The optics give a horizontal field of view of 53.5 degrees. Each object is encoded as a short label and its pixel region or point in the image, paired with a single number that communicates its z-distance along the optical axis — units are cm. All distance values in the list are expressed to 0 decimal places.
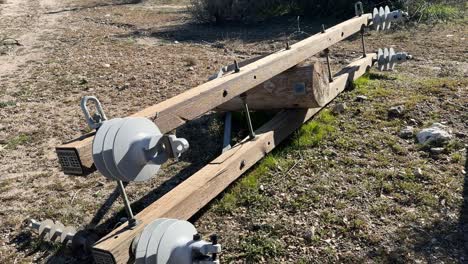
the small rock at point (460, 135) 475
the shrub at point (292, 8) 1054
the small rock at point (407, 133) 488
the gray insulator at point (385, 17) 700
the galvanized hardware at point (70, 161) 255
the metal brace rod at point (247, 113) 448
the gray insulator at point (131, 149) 243
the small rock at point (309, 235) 353
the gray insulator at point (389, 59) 671
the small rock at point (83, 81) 808
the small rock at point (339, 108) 562
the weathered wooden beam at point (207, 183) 287
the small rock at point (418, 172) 415
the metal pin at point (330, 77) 606
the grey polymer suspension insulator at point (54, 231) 377
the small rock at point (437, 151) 449
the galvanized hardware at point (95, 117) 259
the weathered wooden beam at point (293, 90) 495
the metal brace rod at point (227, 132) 471
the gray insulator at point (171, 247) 245
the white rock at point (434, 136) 463
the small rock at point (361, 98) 588
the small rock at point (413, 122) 512
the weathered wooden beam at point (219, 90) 307
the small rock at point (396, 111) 533
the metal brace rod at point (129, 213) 279
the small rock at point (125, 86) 758
